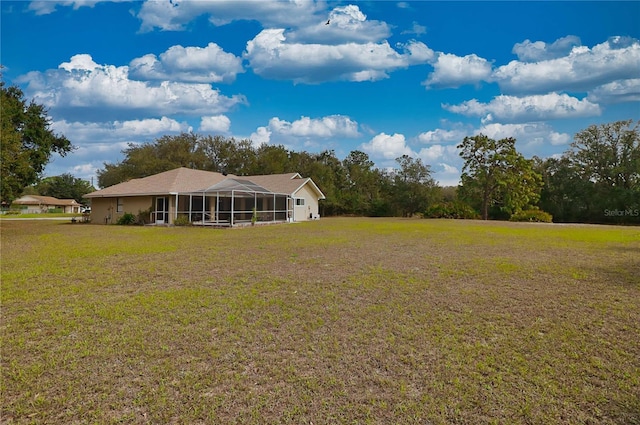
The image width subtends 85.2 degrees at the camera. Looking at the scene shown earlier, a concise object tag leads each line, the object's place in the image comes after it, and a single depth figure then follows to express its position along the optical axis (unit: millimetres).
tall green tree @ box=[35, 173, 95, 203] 69188
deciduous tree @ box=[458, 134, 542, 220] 30984
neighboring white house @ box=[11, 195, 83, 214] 60775
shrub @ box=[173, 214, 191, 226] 21888
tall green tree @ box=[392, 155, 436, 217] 38375
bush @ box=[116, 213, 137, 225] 23391
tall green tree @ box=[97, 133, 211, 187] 37781
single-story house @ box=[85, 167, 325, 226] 22641
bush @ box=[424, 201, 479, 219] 31812
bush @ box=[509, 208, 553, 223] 28175
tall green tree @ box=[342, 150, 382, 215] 41562
